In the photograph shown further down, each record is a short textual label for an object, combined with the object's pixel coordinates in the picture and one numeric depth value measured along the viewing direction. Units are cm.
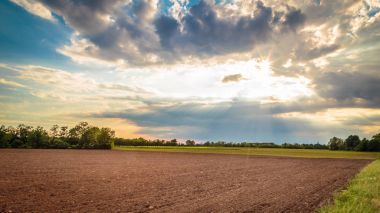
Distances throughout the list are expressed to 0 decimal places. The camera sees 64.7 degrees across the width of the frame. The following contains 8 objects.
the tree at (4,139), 12481
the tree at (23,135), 13252
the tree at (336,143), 18422
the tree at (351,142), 17750
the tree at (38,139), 13588
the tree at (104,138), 14584
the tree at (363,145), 16281
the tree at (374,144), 15800
